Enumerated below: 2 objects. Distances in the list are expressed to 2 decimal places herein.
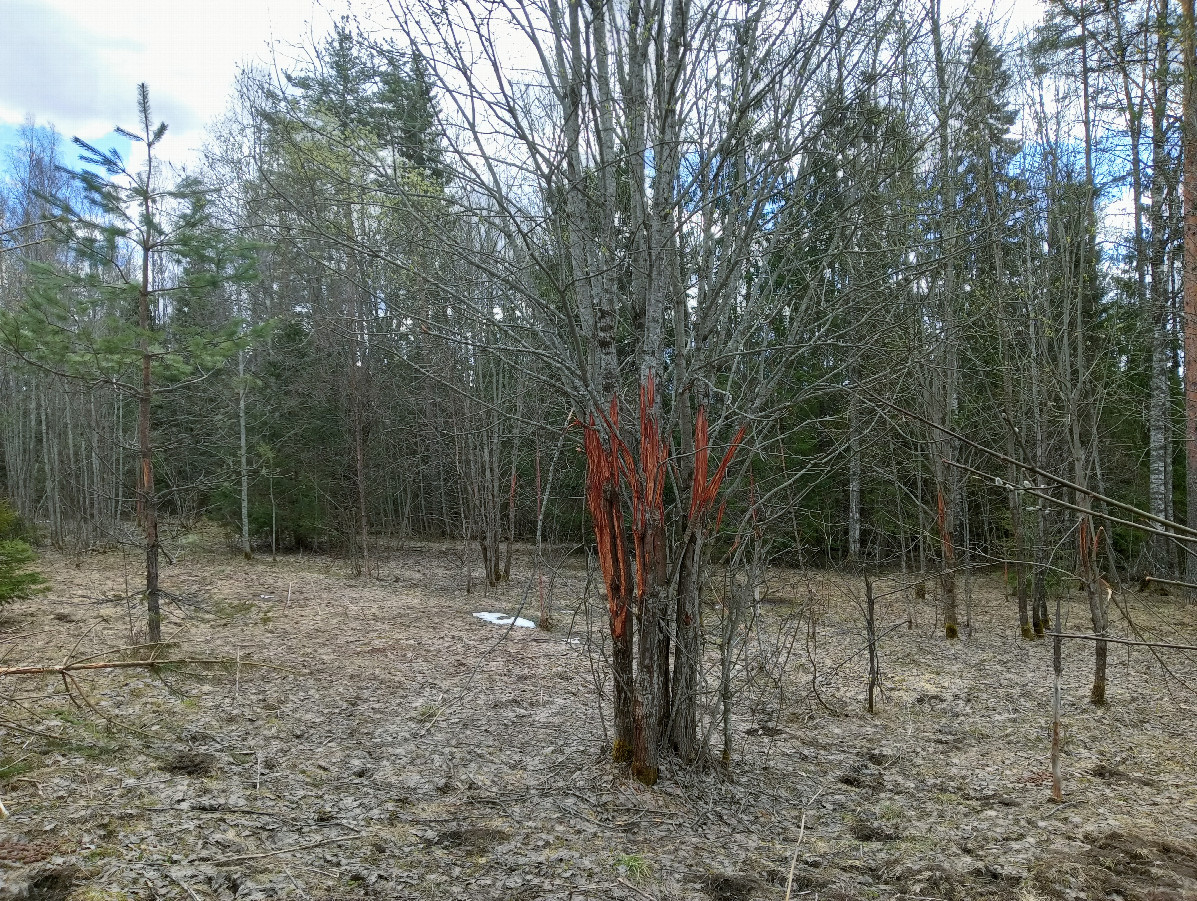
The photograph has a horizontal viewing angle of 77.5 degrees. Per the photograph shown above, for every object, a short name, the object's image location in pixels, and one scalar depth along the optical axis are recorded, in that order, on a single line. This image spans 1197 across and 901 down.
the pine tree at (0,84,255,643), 5.80
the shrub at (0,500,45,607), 6.17
